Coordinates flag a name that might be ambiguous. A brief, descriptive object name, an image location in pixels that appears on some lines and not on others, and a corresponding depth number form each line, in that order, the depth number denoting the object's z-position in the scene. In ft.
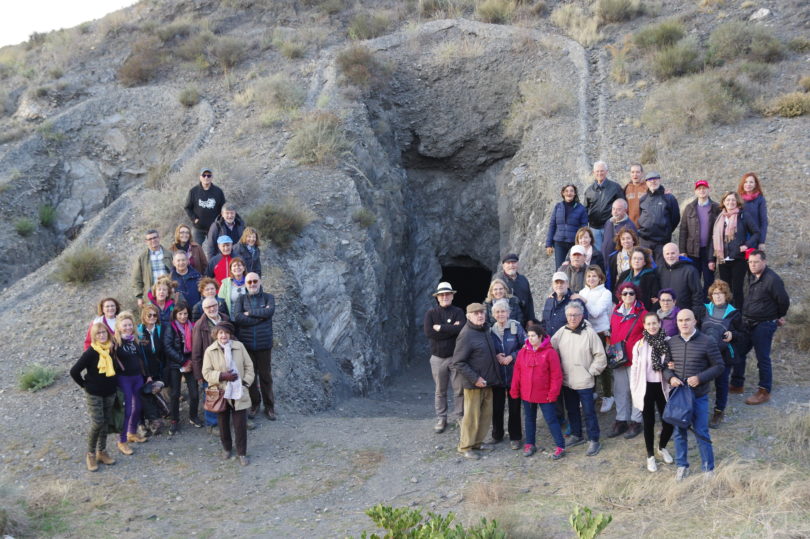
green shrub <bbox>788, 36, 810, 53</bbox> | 59.21
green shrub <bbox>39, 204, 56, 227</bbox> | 55.72
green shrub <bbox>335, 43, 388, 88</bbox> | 63.52
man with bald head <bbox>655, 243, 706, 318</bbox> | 27.37
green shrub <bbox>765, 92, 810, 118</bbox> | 50.93
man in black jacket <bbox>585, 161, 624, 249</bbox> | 36.17
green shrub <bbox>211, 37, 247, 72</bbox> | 70.59
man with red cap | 32.65
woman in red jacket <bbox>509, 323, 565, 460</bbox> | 25.66
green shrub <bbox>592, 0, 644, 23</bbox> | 70.38
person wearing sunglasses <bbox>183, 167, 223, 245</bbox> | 38.78
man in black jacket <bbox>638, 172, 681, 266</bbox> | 33.42
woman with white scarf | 26.89
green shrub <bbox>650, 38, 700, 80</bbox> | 59.26
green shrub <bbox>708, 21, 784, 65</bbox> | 58.65
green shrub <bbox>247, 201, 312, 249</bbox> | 43.42
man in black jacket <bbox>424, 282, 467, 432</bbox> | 28.66
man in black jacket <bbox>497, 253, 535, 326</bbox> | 28.97
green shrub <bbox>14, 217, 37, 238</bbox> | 53.78
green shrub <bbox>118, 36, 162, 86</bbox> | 69.62
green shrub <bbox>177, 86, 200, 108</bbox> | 64.59
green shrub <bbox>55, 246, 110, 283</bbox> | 41.86
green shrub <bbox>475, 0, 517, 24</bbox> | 74.38
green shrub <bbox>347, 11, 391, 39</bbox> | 74.33
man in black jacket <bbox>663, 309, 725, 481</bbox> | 22.81
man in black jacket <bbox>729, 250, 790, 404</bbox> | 27.71
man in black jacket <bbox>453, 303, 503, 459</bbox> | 26.73
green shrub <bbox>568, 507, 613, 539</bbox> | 16.60
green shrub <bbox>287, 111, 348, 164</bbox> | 52.54
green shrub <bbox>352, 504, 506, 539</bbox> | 17.15
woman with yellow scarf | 26.17
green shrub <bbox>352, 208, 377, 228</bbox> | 49.49
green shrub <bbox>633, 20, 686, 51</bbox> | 63.31
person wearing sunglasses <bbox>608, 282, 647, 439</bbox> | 26.25
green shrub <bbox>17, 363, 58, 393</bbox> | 33.27
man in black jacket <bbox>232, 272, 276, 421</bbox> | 30.01
